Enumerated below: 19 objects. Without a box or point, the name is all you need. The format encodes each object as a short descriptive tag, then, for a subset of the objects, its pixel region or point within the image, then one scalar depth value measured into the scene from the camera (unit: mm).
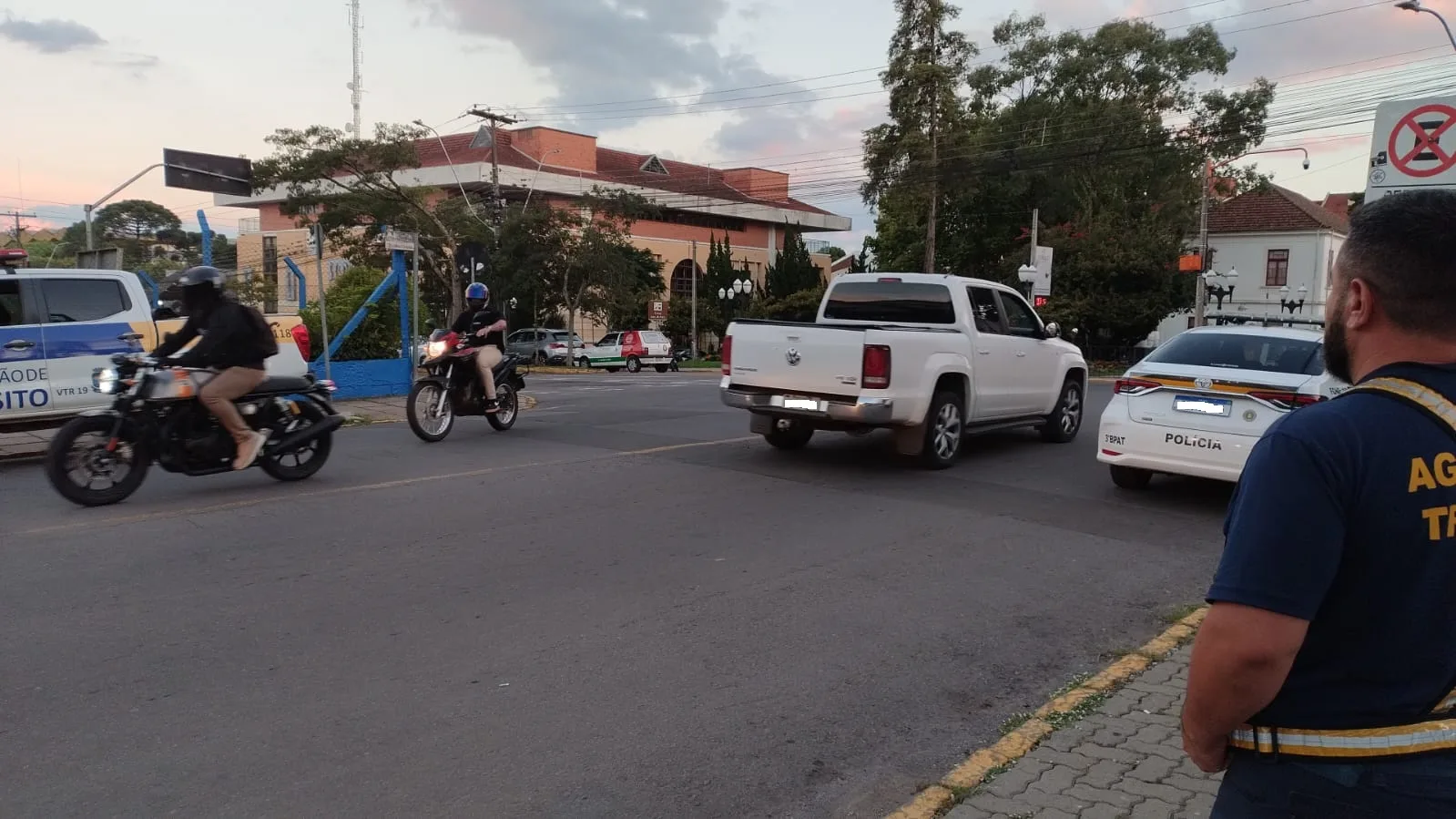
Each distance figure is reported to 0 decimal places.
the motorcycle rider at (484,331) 11914
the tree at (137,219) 90000
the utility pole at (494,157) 39775
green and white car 38594
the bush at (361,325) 17859
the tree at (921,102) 37906
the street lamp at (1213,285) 39938
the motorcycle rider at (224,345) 7992
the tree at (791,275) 59281
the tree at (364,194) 36281
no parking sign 5836
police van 9992
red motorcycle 11469
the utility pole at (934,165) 38031
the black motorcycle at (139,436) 7582
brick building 57844
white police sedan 8203
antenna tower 56250
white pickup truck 9539
